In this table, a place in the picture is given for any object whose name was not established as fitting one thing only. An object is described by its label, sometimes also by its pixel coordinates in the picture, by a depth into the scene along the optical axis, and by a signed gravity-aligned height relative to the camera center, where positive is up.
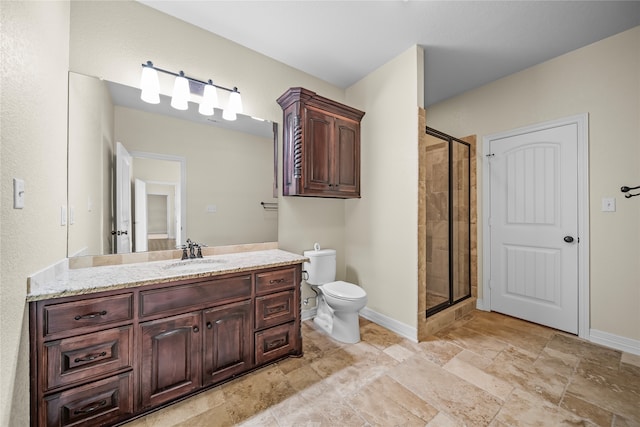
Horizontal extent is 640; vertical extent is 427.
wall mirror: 1.63 +0.30
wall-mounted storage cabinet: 2.29 +0.67
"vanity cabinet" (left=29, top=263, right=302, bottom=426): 1.16 -0.72
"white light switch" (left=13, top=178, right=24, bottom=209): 0.98 +0.08
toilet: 2.16 -0.74
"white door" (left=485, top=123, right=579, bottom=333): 2.36 -0.12
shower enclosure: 2.75 -0.09
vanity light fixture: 1.77 +0.93
